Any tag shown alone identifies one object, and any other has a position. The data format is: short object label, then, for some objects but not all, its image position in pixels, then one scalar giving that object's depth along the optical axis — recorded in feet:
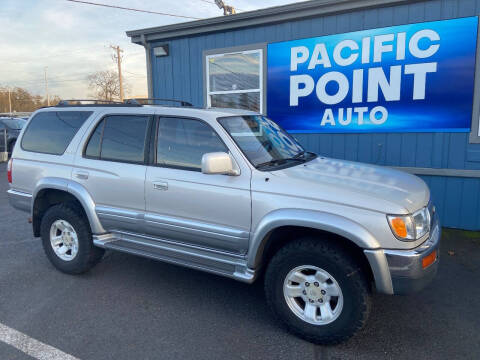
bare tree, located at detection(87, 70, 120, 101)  175.01
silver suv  9.23
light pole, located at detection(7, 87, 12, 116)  224.74
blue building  18.74
